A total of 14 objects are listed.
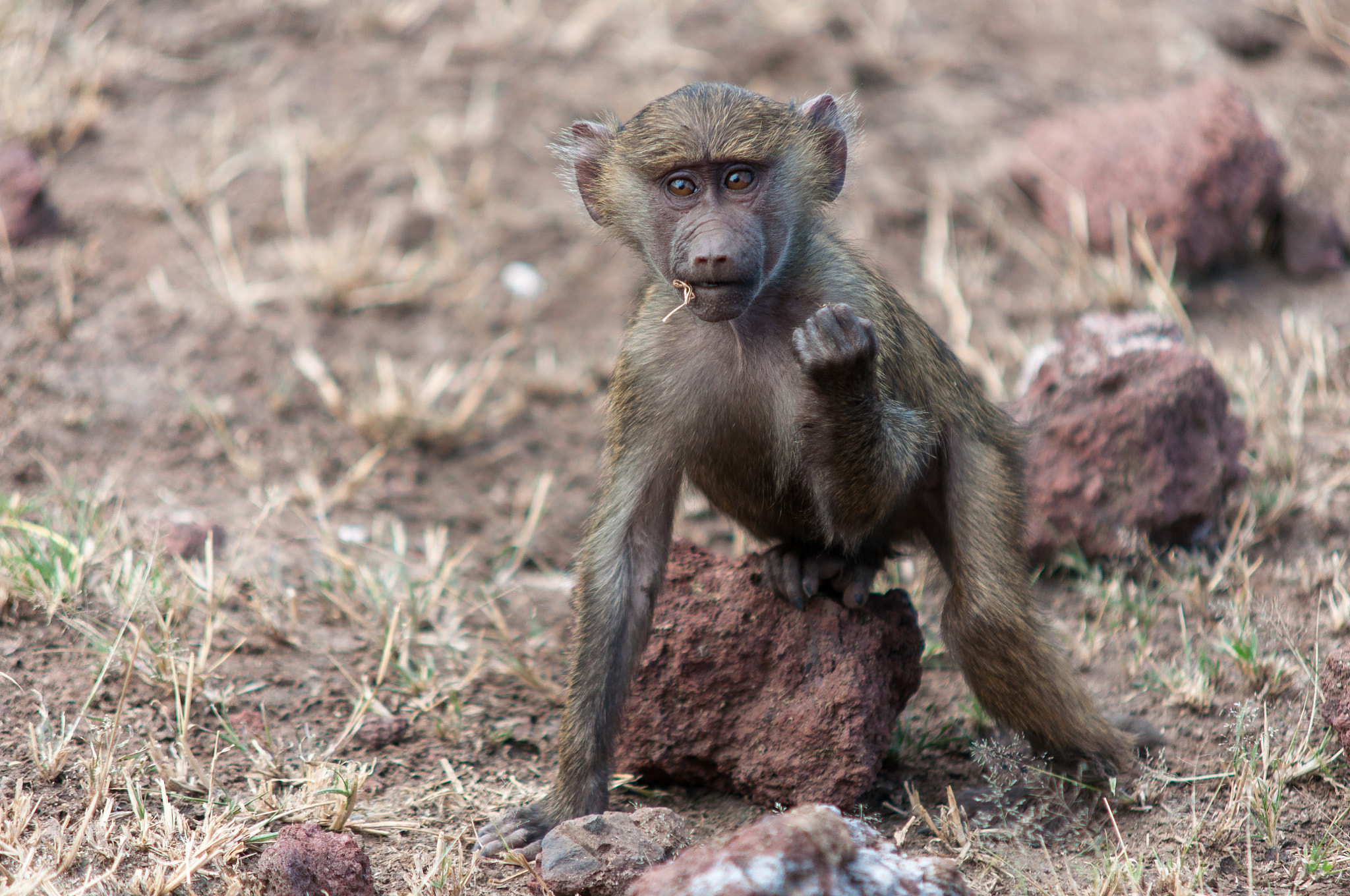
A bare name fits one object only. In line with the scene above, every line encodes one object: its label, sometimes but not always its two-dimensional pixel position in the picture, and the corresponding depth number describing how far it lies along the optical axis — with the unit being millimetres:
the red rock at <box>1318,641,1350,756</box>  6293
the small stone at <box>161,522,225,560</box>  8203
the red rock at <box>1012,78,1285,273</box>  11484
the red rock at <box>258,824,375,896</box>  5535
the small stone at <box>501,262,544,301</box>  12312
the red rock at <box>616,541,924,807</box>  6621
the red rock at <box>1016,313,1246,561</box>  8648
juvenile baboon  6434
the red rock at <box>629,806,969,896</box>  4602
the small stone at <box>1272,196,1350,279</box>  11758
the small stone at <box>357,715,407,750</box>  7219
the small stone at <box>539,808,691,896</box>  5555
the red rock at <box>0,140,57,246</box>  10922
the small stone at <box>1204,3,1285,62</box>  14273
